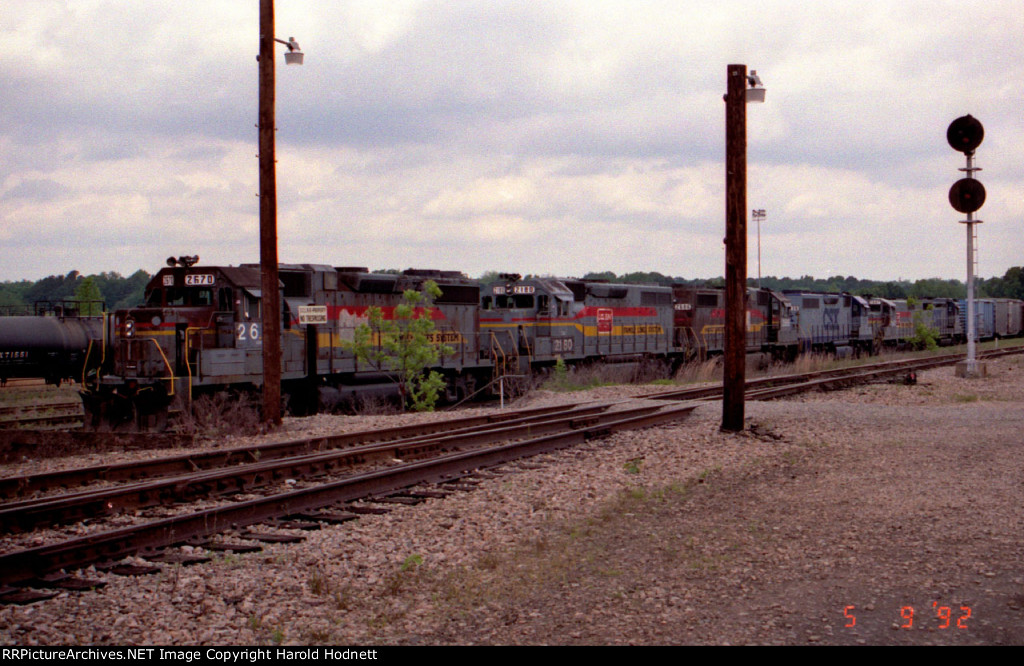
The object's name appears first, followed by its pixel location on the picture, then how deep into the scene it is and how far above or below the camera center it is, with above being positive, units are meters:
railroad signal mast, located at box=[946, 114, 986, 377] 26.28 +4.00
